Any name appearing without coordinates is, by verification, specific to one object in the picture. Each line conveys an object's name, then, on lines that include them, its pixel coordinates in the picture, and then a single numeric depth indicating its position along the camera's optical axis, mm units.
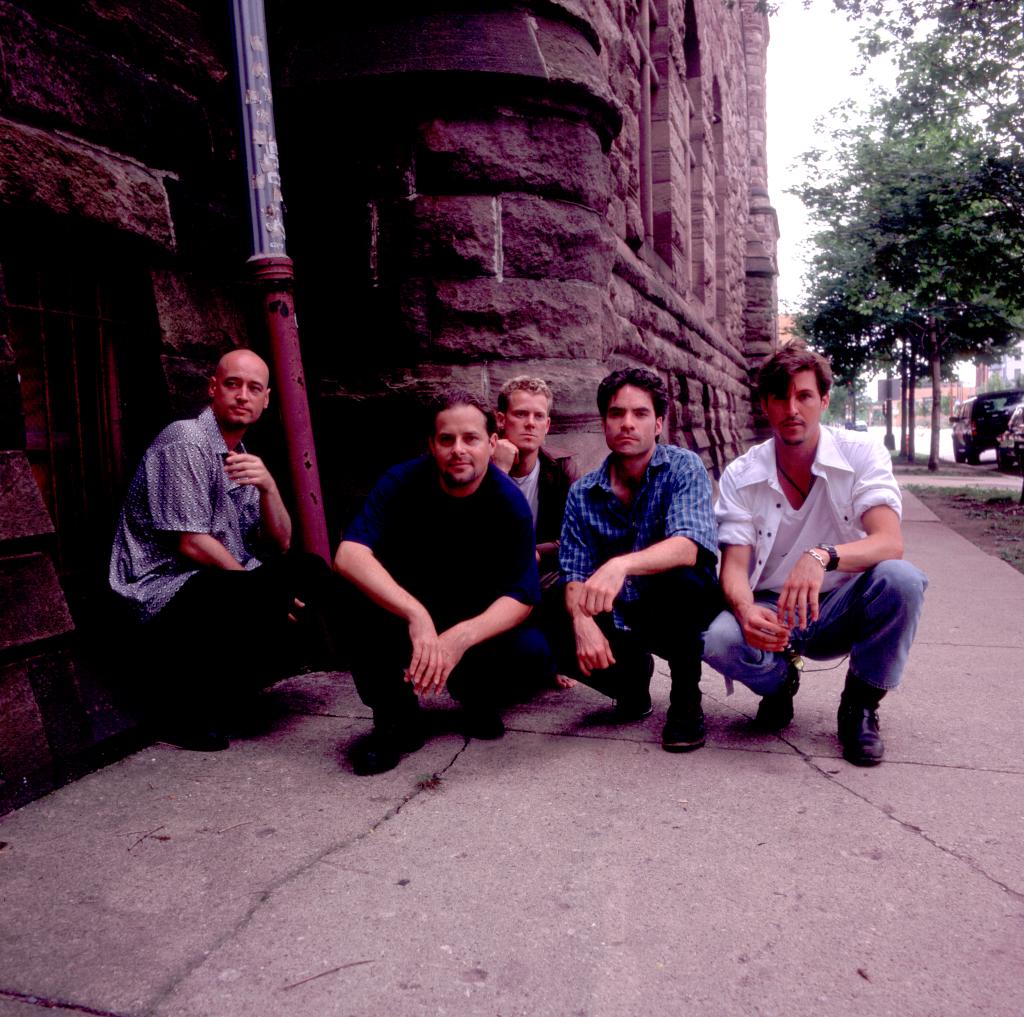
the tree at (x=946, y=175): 12328
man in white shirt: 3016
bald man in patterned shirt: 3182
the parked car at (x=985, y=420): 25469
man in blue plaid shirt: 3178
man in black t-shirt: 3068
